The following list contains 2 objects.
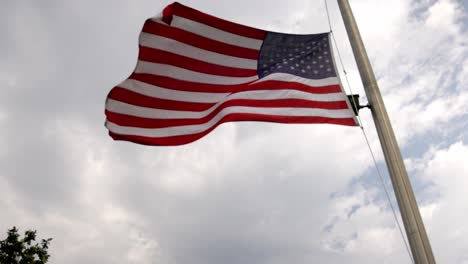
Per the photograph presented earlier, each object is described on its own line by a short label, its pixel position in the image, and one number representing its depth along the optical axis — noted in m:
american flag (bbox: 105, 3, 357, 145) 7.76
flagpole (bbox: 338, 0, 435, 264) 5.36
